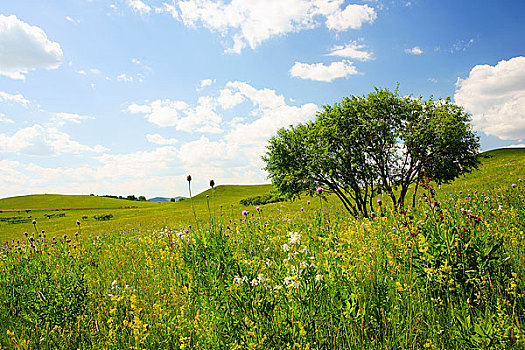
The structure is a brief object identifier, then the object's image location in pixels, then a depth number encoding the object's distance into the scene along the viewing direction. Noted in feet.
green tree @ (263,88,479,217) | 41.57
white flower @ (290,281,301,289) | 8.50
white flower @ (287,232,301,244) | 10.36
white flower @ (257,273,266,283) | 9.61
